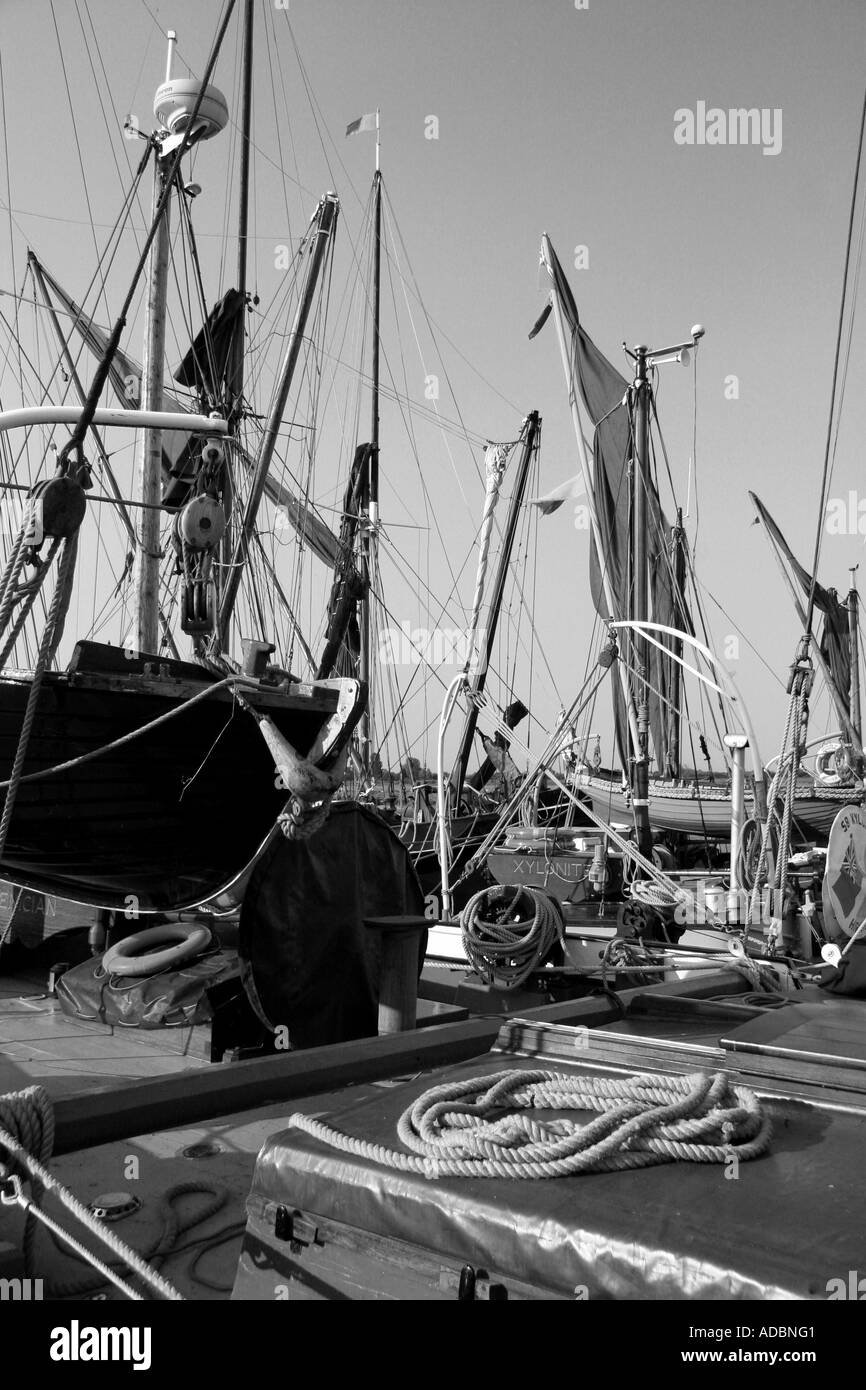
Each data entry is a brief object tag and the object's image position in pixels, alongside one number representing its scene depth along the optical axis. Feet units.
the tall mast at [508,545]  63.41
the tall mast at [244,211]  60.03
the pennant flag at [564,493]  60.23
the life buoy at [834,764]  74.54
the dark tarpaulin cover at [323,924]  16.93
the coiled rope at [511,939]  22.48
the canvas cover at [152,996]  22.44
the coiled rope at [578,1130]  7.80
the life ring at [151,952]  23.16
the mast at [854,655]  114.10
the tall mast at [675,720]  80.21
